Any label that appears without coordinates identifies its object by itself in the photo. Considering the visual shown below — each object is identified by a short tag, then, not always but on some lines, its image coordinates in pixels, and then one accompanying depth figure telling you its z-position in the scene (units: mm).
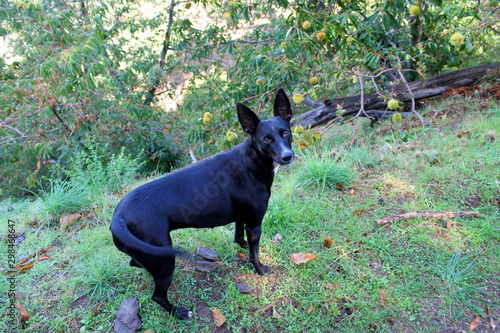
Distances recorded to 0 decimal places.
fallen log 4957
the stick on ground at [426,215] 2681
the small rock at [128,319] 1990
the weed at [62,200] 3209
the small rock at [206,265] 2416
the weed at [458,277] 2104
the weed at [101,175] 3564
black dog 1813
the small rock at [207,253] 2505
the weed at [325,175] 3283
